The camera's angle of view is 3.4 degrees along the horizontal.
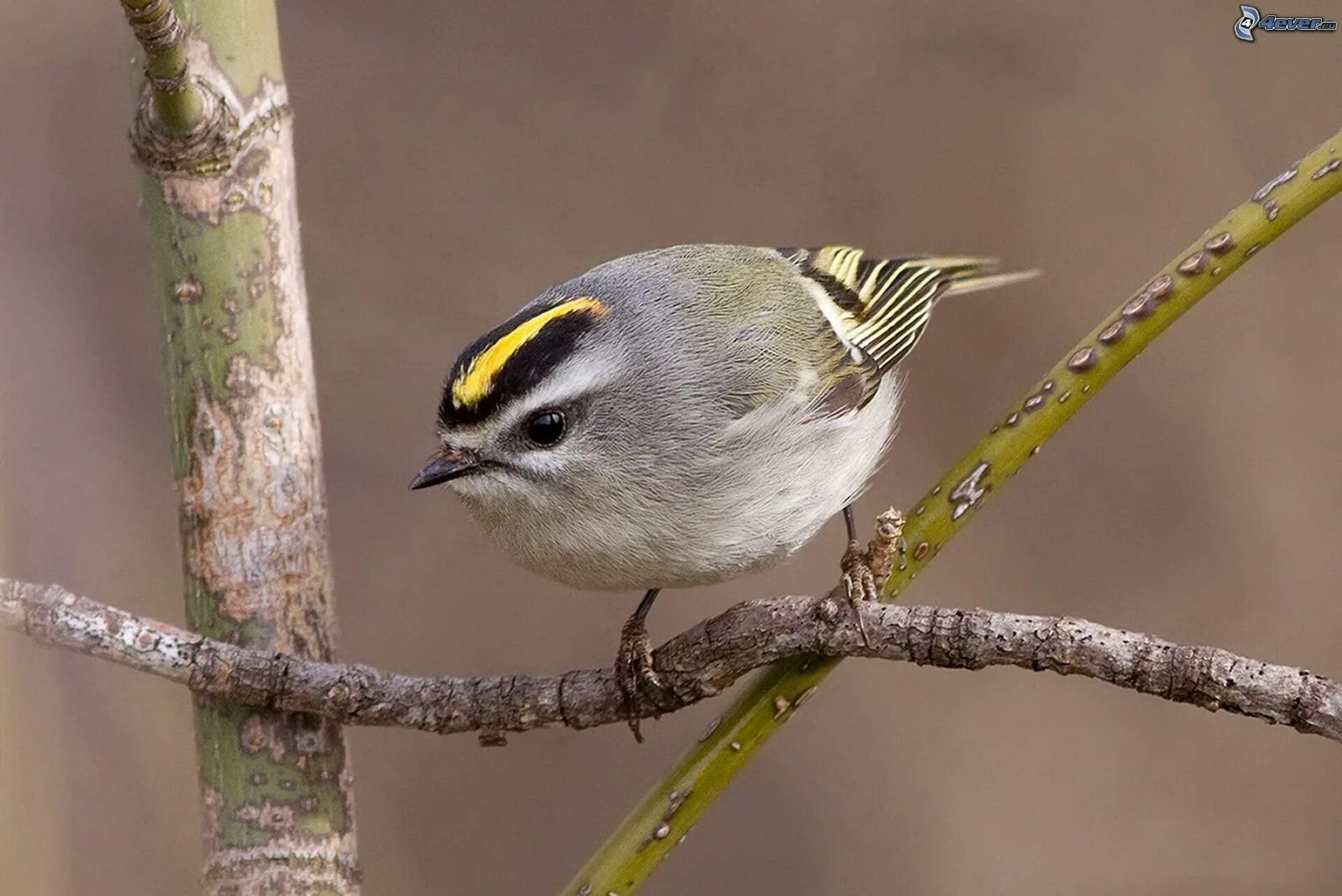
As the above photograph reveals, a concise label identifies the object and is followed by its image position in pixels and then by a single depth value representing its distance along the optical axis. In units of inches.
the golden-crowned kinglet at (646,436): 86.7
